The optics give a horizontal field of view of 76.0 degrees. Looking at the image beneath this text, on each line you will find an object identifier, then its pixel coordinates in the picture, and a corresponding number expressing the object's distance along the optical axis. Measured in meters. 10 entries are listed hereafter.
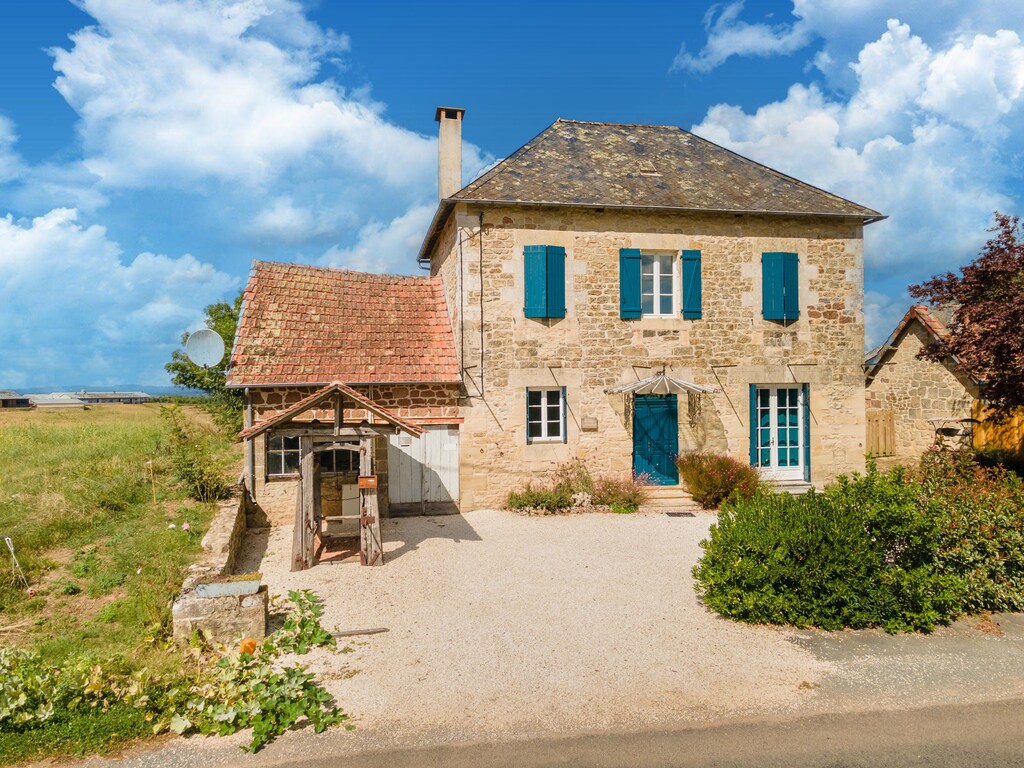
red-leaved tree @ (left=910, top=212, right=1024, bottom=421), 10.84
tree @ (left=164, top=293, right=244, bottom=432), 23.22
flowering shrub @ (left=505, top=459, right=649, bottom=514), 11.87
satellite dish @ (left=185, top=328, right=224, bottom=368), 12.16
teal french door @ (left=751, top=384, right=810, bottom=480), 13.31
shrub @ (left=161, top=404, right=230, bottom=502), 10.96
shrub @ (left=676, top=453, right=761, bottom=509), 11.94
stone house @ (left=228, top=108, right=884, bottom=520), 12.06
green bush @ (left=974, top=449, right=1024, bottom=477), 12.41
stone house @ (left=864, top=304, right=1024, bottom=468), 14.16
